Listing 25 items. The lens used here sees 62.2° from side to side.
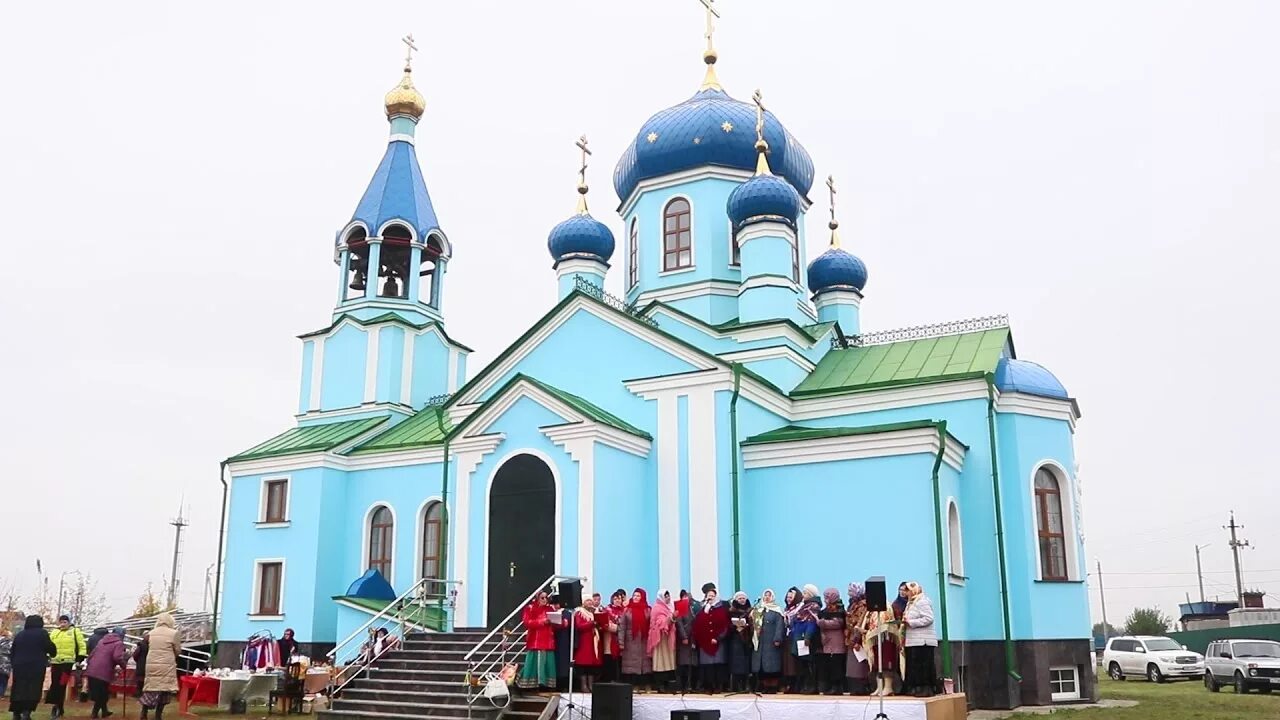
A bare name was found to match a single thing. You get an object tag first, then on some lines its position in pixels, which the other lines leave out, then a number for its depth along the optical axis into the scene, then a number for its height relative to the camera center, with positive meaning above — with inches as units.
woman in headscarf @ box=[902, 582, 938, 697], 371.9 -4.4
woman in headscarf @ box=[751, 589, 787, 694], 402.9 -5.0
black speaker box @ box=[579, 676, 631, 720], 382.3 -24.8
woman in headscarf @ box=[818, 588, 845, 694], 391.5 -5.6
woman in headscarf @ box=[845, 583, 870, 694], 385.4 -7.8
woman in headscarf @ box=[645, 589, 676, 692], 418.0 -3.9
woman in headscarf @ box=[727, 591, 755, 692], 410.3 -7.3
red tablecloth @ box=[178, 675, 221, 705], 500.4 -26.3
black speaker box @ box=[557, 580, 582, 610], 421.7 +14.2
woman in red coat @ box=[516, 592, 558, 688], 417.4 -8.9
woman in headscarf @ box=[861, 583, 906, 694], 378.0 -5.2
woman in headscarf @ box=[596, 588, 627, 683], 420.5 -4.3
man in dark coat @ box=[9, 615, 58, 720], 391.5 -11.5
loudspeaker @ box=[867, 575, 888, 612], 374.3 +11.8
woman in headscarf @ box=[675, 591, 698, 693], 417.4 -6.6
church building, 528.4 +98.8
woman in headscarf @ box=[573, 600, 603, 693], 413.7 -4.6
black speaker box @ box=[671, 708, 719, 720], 349.7 -26.9
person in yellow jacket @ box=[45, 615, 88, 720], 462.3 -11.2
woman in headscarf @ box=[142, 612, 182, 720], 434.6 -13.3
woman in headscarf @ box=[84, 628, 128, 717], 457.1 -13.5
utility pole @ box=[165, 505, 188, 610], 1720.7 +121.3
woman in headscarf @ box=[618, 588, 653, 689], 422.9 -3.2
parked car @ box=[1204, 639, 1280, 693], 656.4 -21.9
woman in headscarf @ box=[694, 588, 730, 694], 410.6 -5.0
